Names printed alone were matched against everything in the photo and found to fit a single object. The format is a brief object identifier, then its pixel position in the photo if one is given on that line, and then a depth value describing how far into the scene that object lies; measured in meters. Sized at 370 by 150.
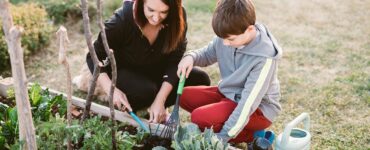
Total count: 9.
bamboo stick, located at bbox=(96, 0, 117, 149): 1.80
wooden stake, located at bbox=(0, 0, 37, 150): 1.76
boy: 2.36
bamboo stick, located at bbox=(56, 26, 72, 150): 1.90
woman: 2.69
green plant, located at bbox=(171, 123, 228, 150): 2.09
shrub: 3.86
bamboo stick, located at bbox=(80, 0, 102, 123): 1.77
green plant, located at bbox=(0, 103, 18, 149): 2.40
